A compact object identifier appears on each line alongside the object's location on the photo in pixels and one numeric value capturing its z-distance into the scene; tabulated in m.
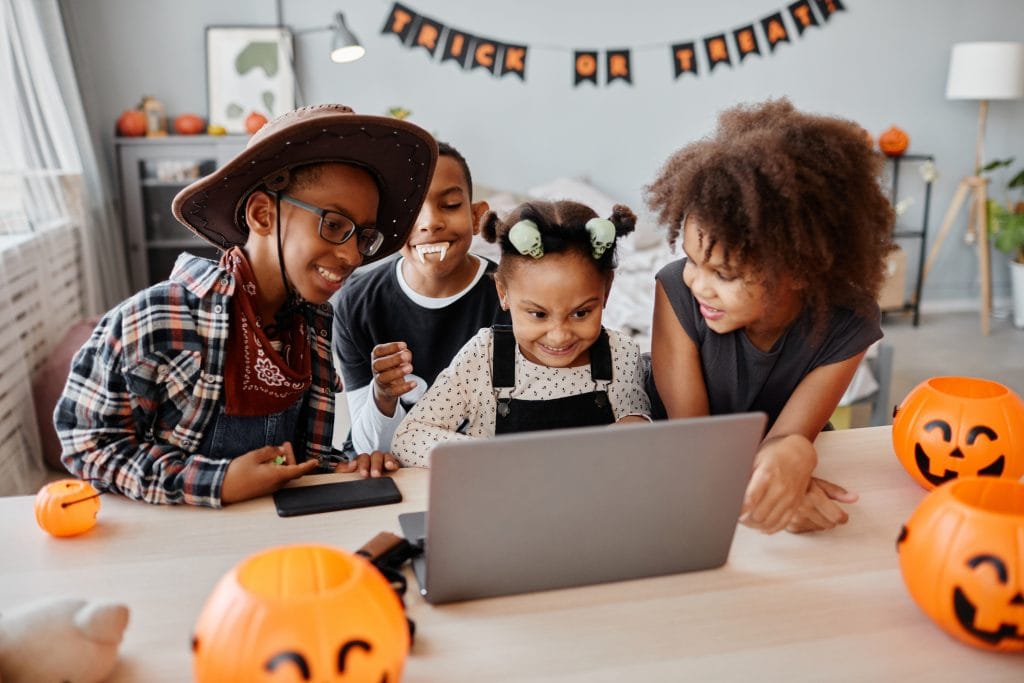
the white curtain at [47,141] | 3.22
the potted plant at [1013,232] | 4.93
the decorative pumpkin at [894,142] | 5.07
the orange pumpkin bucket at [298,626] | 0.64
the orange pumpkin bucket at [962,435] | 1.10
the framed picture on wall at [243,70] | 4.48
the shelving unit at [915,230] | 5.16
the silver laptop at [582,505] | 0.80
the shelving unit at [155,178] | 4.25
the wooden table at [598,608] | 0.78
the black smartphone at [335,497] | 1.08
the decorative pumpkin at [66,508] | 0.99
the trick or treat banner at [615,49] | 4.71
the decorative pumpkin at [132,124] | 4.29
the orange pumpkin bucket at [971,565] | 0.77
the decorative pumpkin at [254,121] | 4.42
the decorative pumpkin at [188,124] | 4.39
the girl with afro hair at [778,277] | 1.16
